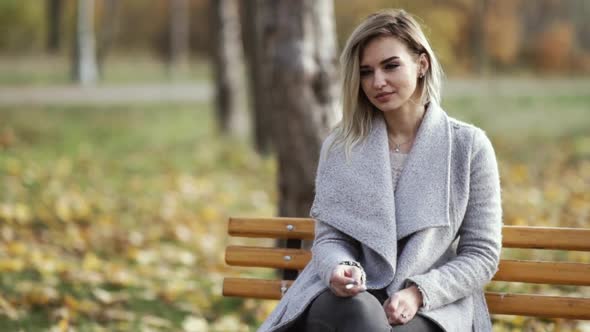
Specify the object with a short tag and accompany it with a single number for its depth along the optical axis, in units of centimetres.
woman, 278
